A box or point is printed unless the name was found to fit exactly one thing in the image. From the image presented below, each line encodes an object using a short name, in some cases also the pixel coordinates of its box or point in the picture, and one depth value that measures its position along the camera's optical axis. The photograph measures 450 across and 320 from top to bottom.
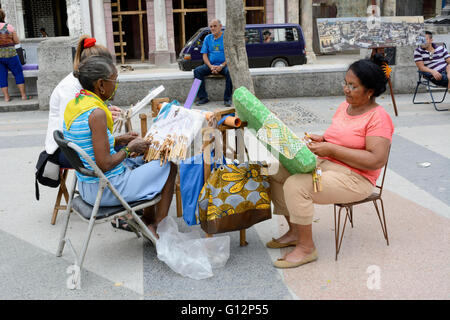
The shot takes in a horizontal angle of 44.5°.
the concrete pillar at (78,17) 19.98
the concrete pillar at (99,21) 20.11
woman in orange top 3.58
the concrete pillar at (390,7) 22.59
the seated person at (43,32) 21.28
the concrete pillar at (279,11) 20.95
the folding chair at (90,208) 3.41
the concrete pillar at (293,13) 21.03
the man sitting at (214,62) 10.00
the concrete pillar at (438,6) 24.44
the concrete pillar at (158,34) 20.41
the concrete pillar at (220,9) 20.73
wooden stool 4.60
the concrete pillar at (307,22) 21.34
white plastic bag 3.62
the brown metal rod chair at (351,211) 3.73
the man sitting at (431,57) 8.94
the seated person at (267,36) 16.09
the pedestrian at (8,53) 9.96
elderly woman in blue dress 3.49
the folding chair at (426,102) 8.98
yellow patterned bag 3.67
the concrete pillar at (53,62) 9.79
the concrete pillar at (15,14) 19.91
